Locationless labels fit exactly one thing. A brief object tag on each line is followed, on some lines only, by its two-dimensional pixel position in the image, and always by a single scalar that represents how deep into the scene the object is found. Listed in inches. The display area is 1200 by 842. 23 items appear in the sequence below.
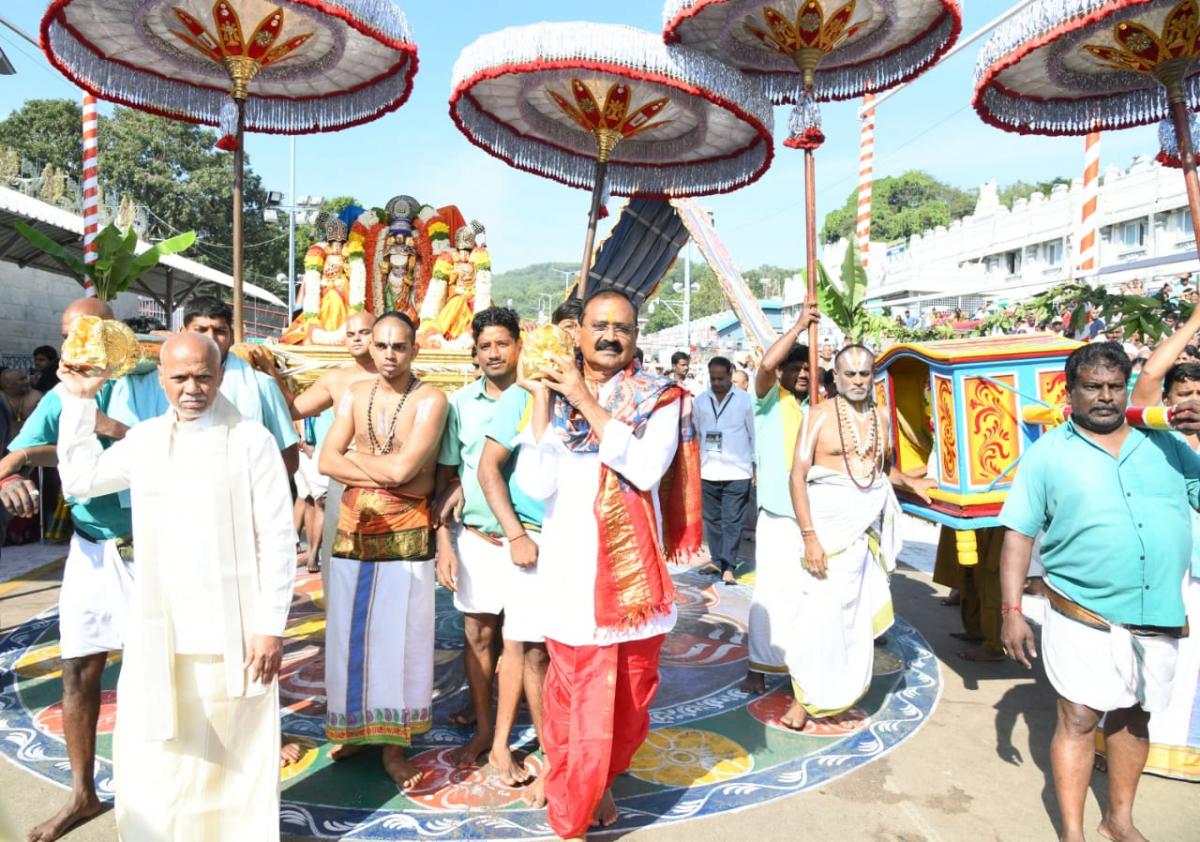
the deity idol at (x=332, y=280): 243.0
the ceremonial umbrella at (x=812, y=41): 163.3
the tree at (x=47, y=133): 1178.0
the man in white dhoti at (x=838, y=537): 154.8
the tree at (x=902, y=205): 2566.4
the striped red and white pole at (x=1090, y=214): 312.8
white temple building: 815.1
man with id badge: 275.7
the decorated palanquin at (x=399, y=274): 242.6
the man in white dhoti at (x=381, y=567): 130.0
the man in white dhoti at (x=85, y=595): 114.4
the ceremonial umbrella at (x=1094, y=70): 147.6
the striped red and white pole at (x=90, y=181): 314.5
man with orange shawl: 109.6
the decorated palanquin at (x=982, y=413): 155.9
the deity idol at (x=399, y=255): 253.9
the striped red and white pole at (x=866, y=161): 365.4
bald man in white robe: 96.3
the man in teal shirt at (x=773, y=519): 171.0
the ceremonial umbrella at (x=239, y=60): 172.6
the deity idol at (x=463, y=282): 243.8
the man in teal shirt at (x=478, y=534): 140.1
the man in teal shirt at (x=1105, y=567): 107.1
